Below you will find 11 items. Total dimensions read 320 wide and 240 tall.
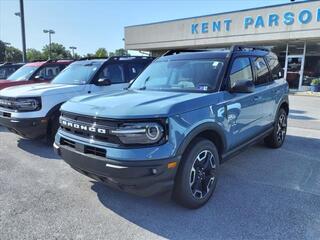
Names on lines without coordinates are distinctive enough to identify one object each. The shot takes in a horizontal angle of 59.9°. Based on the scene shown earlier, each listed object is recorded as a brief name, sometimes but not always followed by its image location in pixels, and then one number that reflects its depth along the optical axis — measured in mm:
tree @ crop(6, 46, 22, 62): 69875
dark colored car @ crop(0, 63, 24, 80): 10703
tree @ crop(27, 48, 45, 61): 77281
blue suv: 2826
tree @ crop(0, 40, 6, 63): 58753
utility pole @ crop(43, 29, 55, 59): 33888
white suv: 5453
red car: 8320
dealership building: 16656
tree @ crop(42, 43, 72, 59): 79250
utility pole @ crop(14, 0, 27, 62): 13586
